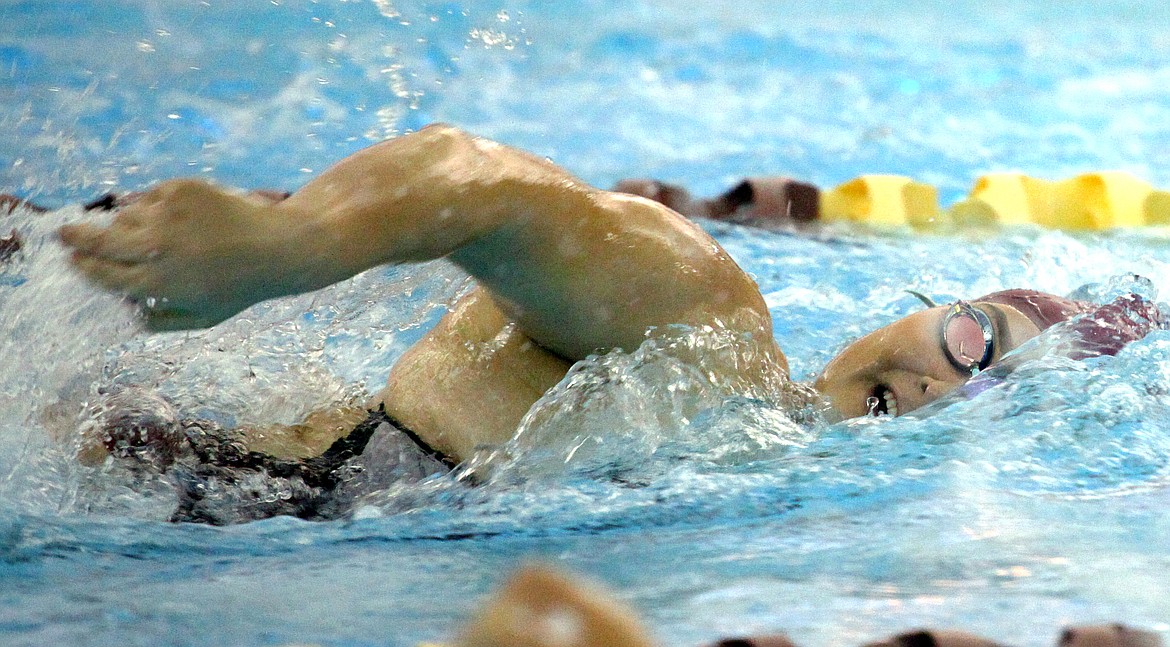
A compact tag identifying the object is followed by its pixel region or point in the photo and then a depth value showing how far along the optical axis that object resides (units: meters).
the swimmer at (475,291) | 6.80
